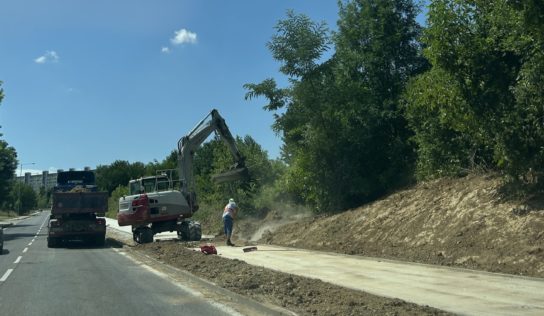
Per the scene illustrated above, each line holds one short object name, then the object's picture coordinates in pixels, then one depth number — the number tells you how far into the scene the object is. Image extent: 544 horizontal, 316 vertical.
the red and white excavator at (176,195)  25.36
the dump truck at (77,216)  26.12
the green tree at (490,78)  12.31
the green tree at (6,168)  54.71
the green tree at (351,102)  21.81
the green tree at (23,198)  122.72
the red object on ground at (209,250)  18.25
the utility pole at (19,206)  119.46
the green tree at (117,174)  104.98
